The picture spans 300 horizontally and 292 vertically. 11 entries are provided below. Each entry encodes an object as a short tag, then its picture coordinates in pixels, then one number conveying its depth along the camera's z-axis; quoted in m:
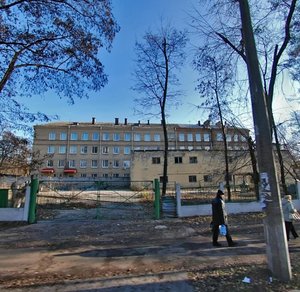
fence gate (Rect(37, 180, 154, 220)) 14.97
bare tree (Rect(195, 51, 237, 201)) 22.33
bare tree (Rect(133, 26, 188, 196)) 24.78
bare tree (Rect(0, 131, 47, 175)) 17.05
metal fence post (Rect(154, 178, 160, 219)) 13.97
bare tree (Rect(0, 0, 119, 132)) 11.82
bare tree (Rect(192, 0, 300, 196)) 14.14
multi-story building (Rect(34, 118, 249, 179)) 66.62
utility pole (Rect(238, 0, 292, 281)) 5.43
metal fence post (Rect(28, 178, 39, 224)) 12.92
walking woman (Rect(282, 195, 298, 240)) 9.09
